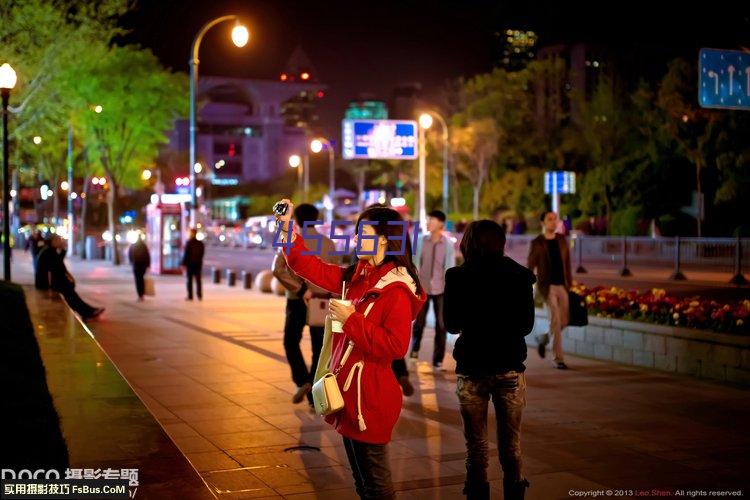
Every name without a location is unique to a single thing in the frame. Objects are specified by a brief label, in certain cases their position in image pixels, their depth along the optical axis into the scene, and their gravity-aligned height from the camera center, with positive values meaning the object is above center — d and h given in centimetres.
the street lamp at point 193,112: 2841 +319
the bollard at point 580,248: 3425 -104
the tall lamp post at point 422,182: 3045 +116
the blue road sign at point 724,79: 1132 +167
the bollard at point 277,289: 2498 -187
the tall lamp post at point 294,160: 6077 +372
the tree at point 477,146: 5884 +450
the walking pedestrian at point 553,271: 1165 -64
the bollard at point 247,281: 2803 -186
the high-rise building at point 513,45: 13688 +2707
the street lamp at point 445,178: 4818 +212
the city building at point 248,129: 14112 +1346
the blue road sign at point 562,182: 5200 +202
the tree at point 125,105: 4269 +515
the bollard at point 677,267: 2747 -138
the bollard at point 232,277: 2925 -182
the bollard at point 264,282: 2686 -182
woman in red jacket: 462 -60
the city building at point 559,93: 5811 +773
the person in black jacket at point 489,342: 550 -71
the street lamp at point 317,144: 4468 +359
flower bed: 1087 -111
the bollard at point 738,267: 2480 -126
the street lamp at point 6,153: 1706 +118
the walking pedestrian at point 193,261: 2317 -107
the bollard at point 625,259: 3019 -131
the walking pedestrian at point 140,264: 2298 -113
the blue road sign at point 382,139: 2567 +212
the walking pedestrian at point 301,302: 873 -82
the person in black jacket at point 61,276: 1755 -109
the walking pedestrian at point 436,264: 1200 -57
